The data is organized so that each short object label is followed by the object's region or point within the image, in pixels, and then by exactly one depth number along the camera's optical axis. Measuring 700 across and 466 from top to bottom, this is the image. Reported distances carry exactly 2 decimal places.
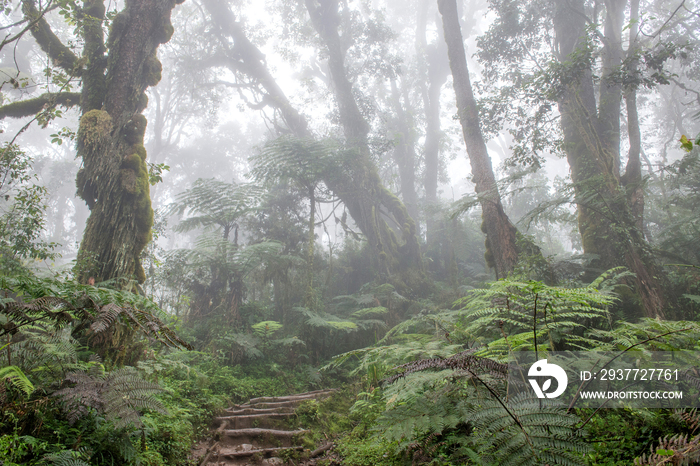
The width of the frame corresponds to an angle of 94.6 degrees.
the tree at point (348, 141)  11.79
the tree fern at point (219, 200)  9.16
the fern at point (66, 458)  1.84
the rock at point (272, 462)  3.08
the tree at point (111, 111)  5.06
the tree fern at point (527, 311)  1.66
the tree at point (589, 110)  5.48
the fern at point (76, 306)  2.02
